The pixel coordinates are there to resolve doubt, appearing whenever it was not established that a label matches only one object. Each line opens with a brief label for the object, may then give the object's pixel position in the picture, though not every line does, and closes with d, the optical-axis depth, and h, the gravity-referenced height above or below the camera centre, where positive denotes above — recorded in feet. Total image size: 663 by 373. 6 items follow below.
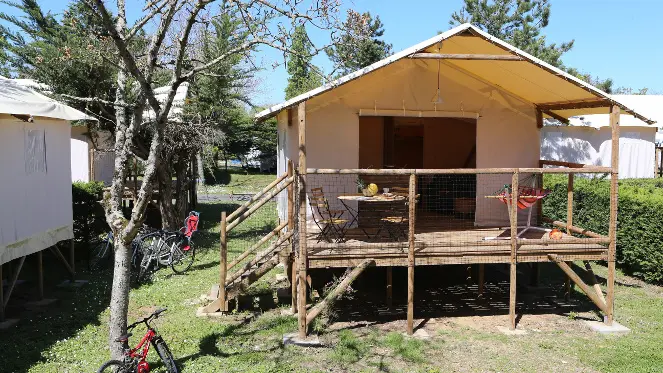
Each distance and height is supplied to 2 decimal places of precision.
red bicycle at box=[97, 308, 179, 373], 18.56 -7.04
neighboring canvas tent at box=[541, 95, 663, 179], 66.23 +1.58
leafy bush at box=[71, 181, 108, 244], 39.45 -4.37
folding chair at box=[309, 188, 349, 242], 28.17 -3.39
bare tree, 18.97 +1.54
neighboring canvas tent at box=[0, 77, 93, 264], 26.45 -0.96
